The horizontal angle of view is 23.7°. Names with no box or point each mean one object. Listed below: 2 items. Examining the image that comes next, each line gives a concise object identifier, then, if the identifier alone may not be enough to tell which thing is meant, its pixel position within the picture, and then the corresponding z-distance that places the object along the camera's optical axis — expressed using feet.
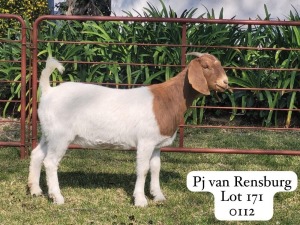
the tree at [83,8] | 39.73
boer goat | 19.08
